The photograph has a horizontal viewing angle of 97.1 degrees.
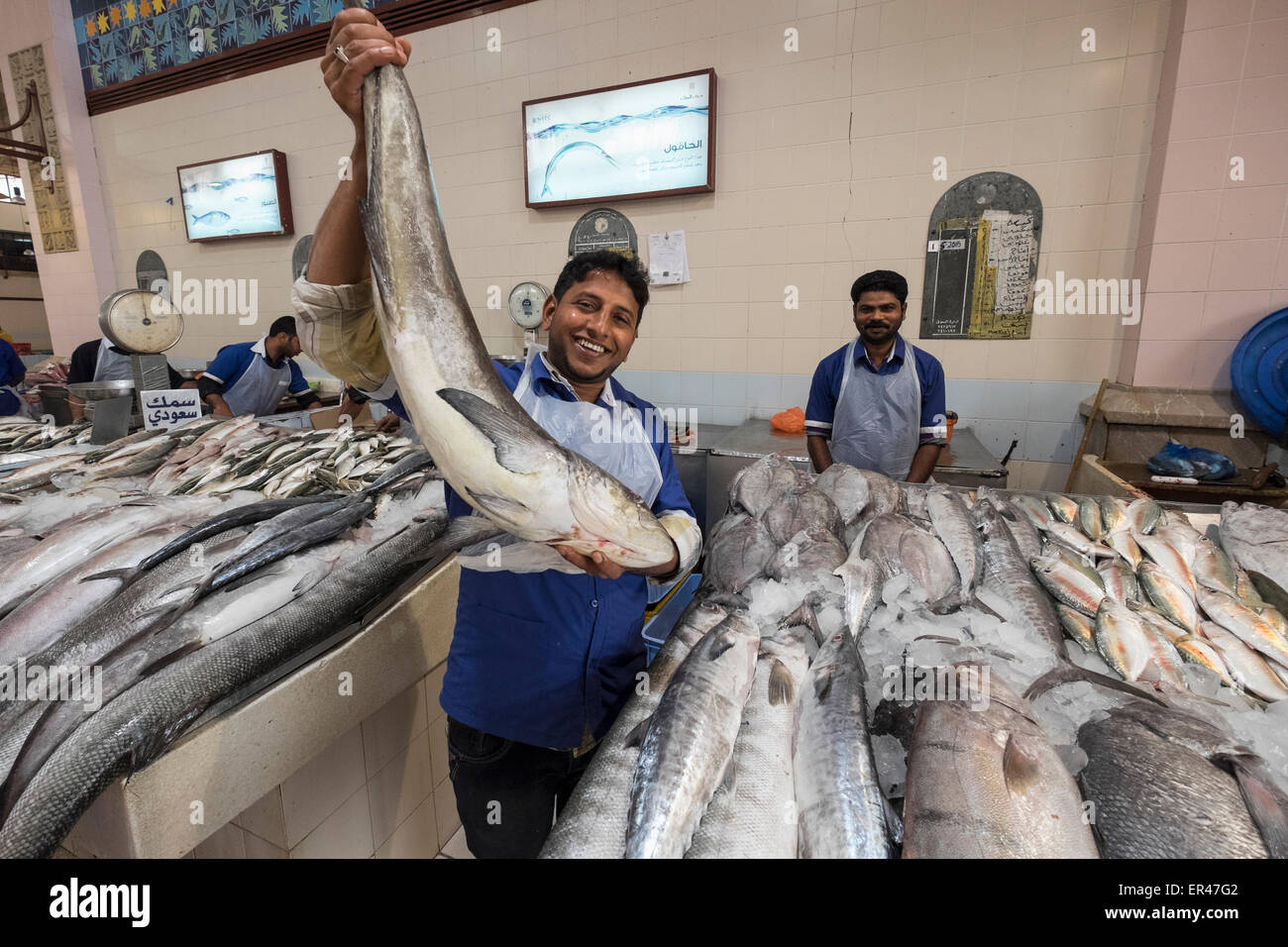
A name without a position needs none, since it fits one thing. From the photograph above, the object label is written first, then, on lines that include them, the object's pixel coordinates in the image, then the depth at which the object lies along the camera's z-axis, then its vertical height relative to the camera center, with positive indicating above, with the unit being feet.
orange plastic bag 15.21 -2.49
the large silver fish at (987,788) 2.87 -2.46
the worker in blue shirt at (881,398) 10.95 -1.44
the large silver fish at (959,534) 5.49 -2.15
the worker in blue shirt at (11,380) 17.66 -1.53
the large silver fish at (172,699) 3.80 -2.79
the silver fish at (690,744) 3.09 -2.50
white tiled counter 4.40 -3.91
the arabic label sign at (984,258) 13.38 +1.55
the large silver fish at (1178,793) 2.84 -2.44
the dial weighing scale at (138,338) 9.34 -0.09
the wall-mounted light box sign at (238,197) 20.94 +4.98
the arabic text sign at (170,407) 9.69 -1.27
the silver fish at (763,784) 3.11 -2.68
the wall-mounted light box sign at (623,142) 15.43 +5.12
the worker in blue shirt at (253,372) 15.25 -1.10
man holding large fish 3.72 -0.93
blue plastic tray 11.37 -0.97
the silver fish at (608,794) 3.07 -2.66
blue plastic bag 10.98 -2.70
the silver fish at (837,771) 3.03 -2.56
